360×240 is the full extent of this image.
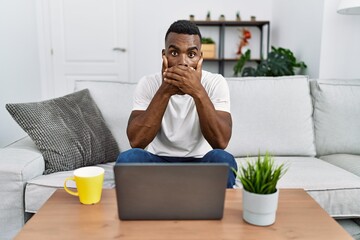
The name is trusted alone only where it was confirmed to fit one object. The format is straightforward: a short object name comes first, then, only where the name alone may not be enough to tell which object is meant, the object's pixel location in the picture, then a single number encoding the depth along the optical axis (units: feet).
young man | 3.91
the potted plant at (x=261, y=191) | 2.55
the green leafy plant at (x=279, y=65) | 8.15
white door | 11.65
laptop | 2.49
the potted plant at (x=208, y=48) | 11.11
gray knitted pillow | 4.86
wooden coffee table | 2.46
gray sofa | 5.83
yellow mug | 2.94
